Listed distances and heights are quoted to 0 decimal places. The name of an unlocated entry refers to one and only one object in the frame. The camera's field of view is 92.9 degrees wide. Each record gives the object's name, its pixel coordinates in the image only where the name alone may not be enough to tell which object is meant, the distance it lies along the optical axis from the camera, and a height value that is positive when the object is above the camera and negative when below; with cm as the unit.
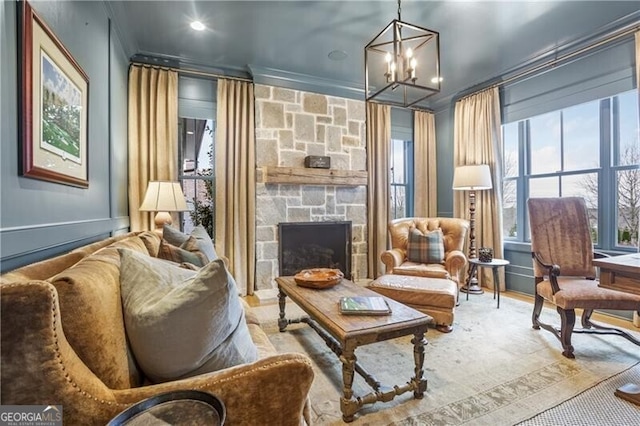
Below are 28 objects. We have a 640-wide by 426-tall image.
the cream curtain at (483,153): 382 +77
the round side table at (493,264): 326 -58
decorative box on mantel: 386 +65
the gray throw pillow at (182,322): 86 -31
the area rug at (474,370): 159 -104
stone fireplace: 372 +55
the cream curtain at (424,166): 476 +72
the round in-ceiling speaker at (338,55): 330 +174
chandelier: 201 +175
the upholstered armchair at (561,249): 241 -33
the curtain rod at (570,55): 270 +159
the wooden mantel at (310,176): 364 +46
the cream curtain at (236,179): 353 +40
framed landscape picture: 115 +48
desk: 162 -38
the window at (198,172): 367 +51
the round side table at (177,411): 64 -44
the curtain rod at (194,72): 329 +161
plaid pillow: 337 -40
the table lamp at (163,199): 280 +14
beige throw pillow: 176 -24
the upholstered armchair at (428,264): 309 -44
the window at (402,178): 488 +54
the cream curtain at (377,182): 433 +42
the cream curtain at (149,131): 319 +89
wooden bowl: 219 -49
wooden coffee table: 152 -62
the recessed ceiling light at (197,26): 274 +172
